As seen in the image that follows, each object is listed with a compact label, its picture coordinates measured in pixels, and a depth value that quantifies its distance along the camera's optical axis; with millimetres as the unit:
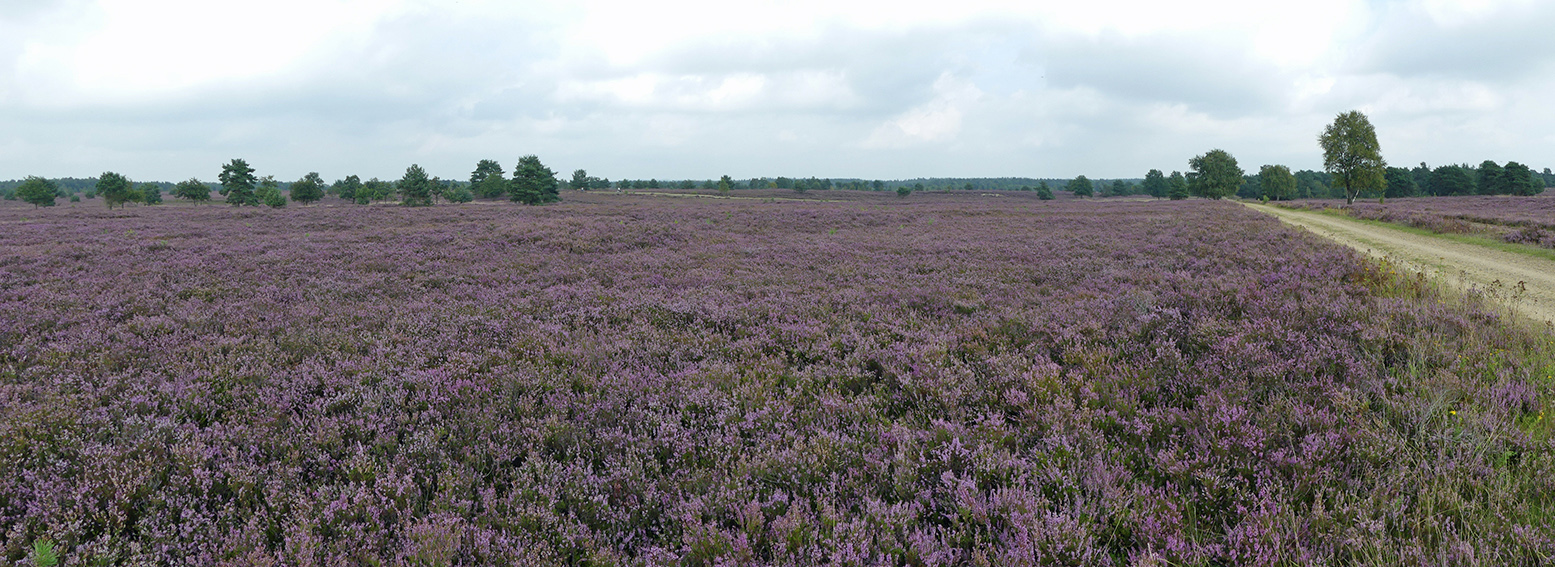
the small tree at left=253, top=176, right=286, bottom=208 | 68625
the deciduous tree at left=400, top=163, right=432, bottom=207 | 70062
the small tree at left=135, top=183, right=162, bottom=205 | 89612
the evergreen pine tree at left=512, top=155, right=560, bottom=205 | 75125
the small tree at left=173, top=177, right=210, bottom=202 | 71125
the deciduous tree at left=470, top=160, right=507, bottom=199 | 94688
